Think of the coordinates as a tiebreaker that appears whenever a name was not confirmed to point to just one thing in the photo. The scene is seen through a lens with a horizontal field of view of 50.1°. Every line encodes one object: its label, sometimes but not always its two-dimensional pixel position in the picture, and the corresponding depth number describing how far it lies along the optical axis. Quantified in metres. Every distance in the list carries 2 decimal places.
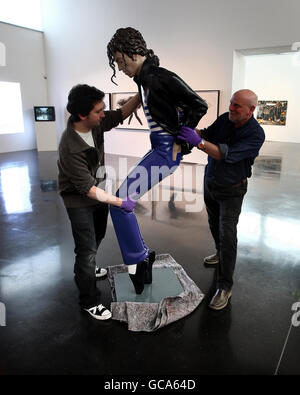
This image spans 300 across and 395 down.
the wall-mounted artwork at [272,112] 11.58
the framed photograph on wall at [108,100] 8.77
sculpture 1.70
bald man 1.87
